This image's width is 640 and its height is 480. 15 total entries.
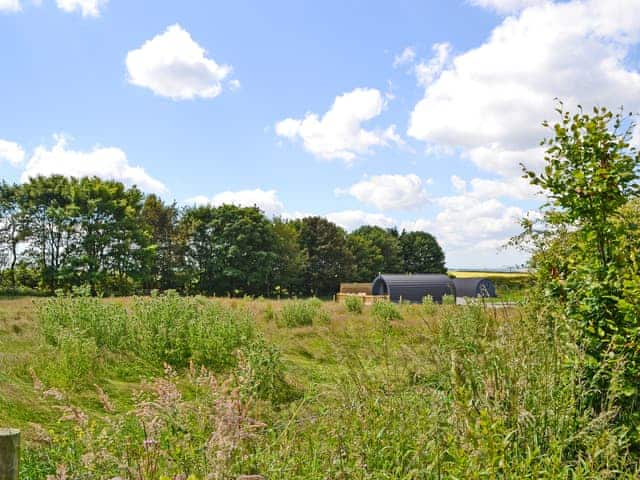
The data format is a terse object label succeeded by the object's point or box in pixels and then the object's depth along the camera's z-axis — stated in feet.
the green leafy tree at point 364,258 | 154.86
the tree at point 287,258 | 126.62
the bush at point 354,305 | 47.60
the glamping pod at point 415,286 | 86.53
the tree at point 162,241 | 115.85
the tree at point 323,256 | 143.23
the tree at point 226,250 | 117.70
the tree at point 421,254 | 187.32
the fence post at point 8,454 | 6.16
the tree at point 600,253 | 10.13
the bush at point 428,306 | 41.78
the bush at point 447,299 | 46.73
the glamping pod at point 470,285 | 91.45
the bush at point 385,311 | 39.79
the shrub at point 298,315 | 38.11
